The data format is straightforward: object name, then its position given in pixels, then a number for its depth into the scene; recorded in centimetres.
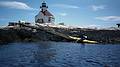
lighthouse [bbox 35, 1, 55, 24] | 6491
